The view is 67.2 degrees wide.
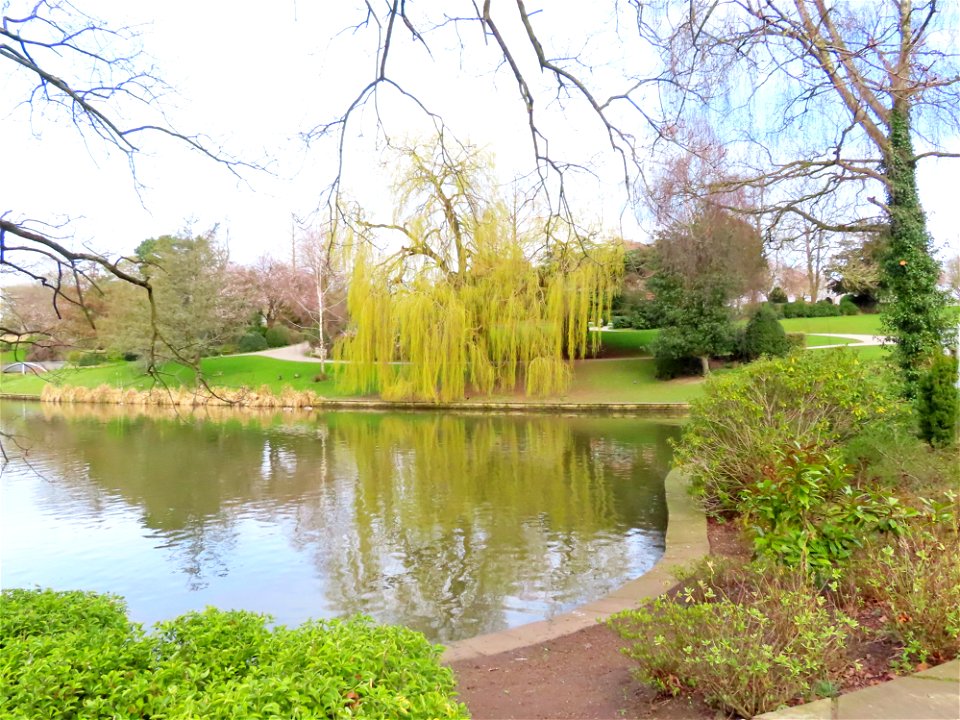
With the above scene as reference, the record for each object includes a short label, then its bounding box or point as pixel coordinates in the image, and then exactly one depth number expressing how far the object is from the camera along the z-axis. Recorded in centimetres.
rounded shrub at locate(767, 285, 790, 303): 4101
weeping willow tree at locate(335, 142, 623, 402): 2288
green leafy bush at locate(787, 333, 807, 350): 2737
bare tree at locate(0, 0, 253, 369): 409
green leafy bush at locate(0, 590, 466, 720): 203
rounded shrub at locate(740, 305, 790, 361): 2741
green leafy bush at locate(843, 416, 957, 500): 614
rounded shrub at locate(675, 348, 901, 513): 749
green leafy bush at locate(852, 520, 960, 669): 322
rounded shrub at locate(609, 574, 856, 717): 295
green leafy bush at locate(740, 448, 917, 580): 454
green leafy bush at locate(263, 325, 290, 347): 4528
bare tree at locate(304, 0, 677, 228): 387
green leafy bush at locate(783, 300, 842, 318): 4053
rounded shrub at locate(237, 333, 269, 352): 4344
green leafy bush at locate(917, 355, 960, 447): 790
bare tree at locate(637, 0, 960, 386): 1073
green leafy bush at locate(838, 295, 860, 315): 4066
